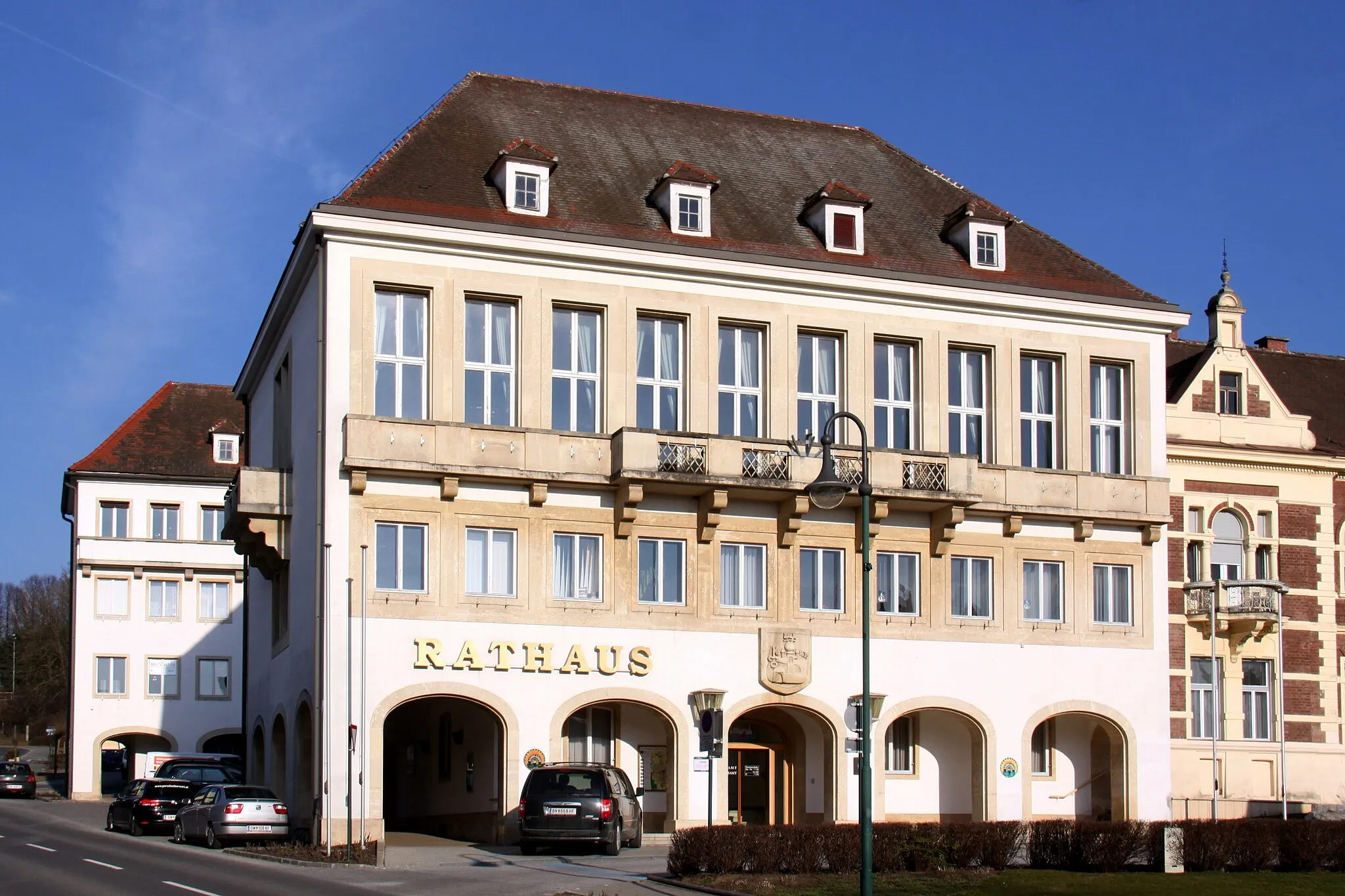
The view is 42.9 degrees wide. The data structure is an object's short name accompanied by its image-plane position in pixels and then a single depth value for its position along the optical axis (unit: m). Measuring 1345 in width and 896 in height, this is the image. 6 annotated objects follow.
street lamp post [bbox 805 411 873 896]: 21.41
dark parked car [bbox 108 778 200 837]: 37.47
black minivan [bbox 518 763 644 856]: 29.97
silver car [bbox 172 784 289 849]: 32.44
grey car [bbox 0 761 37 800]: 62.56
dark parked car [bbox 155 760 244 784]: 39.19
